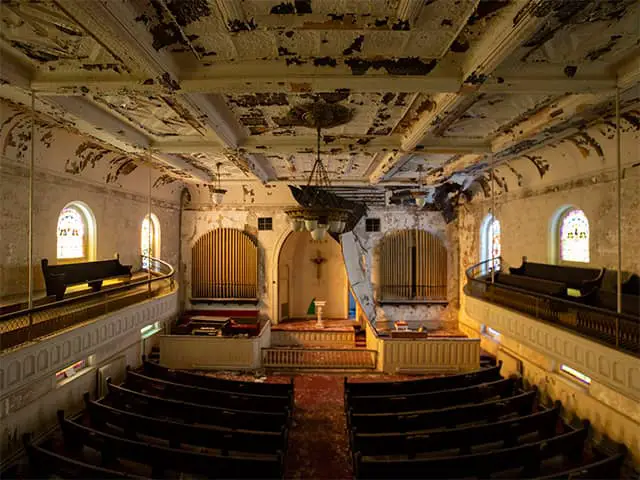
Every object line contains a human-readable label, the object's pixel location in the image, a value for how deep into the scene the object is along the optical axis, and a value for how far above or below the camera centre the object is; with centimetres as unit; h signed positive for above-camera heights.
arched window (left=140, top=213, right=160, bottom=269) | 1139 +12
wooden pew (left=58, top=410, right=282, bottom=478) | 434 -286
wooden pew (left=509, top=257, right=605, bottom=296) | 633 -70
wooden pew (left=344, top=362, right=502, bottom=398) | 698 -298
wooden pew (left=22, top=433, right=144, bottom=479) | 420 -281
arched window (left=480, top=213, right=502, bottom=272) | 1131 +8
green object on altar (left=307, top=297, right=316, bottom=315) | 1572 -299
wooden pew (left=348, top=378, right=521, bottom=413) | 639 -301
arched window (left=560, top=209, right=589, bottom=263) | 763 +15
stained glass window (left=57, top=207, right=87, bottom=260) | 802 +22
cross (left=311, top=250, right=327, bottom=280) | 1586 -77
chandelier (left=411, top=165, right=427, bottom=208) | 883 +122
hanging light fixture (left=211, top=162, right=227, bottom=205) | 915 +129
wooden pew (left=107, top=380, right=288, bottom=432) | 571 -293
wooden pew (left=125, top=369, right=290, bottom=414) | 637 -296
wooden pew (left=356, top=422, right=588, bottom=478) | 443 -292
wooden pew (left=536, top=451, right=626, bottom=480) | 424 -286
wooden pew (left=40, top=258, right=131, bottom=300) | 646 -68
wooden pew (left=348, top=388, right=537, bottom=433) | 570 -299
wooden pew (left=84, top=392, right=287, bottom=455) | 500 -289
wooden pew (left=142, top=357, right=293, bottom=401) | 697 -293
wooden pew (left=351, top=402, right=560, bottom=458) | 504 -295
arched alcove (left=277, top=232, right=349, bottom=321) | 1571 -159
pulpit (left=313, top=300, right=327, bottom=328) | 1342 -270
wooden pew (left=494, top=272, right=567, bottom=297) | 663 -92
